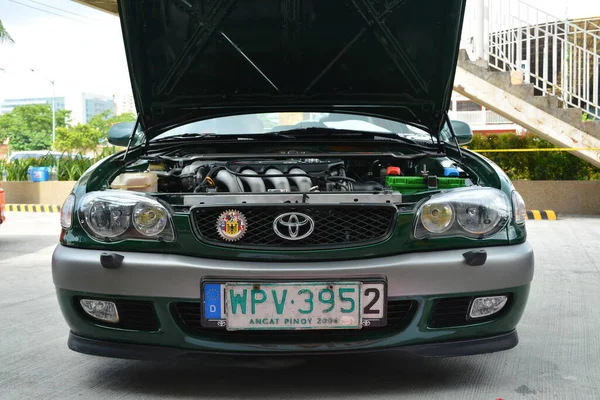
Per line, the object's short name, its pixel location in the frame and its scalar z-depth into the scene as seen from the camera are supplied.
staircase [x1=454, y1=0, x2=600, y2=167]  12.77
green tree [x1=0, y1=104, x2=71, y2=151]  85.38
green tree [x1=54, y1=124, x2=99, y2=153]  78.75
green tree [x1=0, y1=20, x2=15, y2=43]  25.83
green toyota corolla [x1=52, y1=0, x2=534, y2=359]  2.91
